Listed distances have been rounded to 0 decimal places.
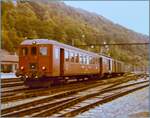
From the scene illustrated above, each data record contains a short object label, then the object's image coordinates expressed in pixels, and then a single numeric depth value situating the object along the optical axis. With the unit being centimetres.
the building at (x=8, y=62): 5237
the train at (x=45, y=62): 2094
